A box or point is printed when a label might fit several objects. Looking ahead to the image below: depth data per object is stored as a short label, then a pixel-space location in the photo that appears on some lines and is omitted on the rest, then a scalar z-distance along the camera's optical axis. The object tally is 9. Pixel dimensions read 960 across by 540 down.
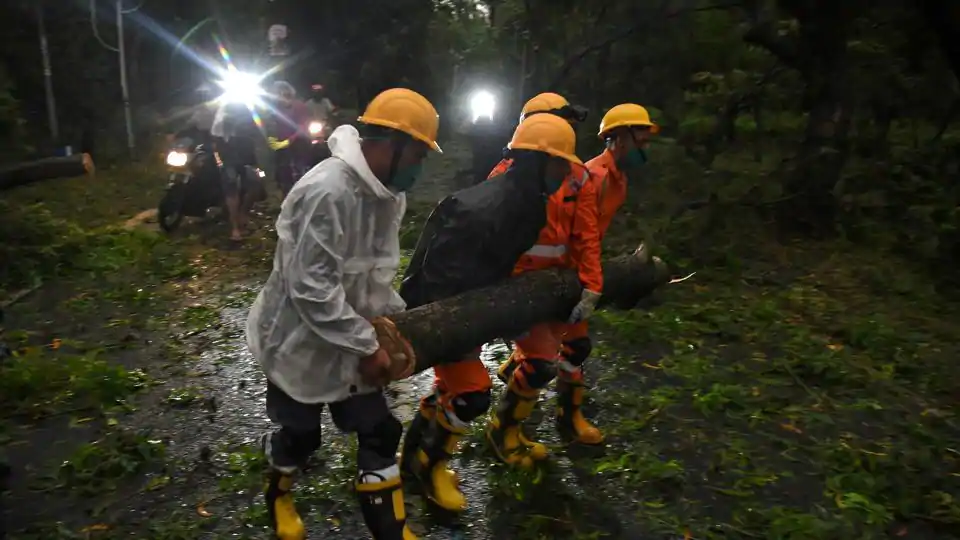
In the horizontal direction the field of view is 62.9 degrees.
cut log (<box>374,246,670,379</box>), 3.76
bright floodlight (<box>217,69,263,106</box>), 10.52
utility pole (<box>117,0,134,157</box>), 15.89
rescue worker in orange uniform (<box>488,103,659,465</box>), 4.46
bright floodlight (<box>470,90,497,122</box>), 13.06
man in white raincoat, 3.03
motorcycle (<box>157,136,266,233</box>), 10.45
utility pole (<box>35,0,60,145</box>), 14.65
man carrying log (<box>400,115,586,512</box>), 4.02
